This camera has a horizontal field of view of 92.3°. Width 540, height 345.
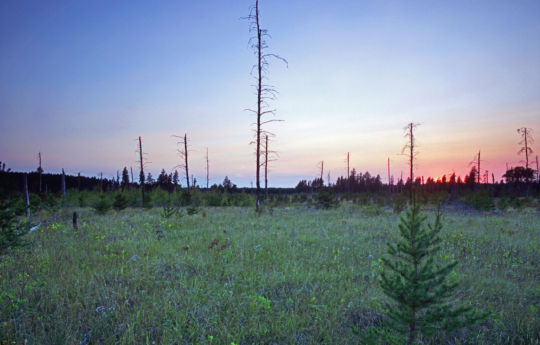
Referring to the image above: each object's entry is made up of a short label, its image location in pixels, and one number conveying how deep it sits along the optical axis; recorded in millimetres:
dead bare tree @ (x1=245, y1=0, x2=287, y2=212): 18391
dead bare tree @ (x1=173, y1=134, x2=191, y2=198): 33150
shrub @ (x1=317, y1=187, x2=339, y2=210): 23388
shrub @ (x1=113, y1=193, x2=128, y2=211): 20047
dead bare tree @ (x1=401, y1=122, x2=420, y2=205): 35406
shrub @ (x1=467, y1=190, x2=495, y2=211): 22625
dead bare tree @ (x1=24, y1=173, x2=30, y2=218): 18442
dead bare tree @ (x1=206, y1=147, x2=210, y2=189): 58766
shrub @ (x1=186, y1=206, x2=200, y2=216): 16794
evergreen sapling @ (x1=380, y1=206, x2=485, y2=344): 2607
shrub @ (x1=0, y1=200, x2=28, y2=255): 6672
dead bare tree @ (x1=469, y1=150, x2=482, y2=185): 49406
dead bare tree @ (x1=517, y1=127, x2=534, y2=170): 37156
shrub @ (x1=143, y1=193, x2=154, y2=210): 24525
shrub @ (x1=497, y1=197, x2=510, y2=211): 23422
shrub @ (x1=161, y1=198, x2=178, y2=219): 14273
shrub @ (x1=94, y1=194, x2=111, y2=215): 18438
